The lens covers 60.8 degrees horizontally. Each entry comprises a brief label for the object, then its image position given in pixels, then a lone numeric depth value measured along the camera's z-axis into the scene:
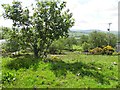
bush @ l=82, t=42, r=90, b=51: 48.92
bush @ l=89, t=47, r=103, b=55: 31.08
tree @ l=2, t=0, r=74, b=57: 15.08
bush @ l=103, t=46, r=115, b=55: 30.95
